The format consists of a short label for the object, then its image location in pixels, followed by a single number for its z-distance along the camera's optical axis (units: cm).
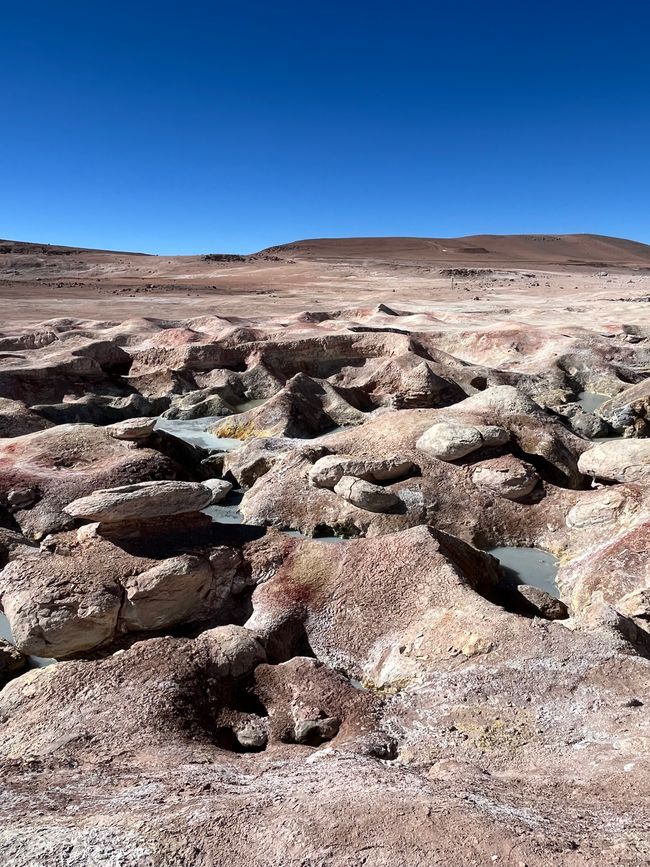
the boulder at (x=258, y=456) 1029
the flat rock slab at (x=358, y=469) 876
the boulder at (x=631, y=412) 1350
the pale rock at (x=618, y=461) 881
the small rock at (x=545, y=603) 662
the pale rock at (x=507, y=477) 871
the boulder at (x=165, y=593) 627
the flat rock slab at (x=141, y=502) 719
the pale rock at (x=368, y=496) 833
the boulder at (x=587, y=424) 1341
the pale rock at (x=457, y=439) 907
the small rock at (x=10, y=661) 575
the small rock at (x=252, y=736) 474
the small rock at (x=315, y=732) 479
